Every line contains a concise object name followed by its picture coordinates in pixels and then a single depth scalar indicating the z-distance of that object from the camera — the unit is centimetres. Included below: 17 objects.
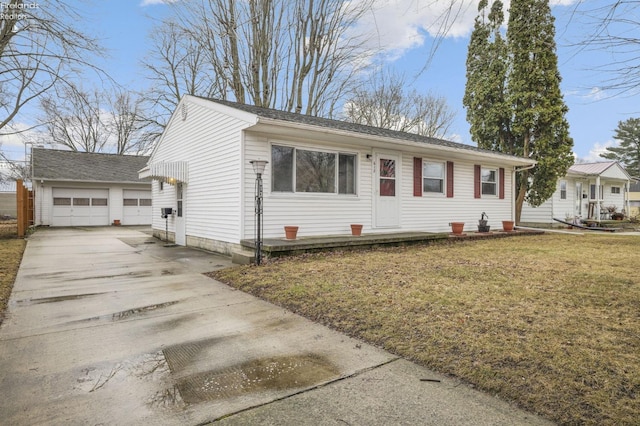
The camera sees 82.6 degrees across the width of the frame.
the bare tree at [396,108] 2400
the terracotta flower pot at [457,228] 1173
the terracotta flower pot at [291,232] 838
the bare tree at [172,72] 2008
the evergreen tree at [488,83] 1606
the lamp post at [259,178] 703
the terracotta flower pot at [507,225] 1320
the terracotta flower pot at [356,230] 955
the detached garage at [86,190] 1898
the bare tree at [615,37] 298
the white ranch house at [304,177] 841
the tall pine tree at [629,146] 4078
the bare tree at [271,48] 1791
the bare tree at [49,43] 693
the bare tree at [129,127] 2266
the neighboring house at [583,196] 1895
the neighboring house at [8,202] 2655
